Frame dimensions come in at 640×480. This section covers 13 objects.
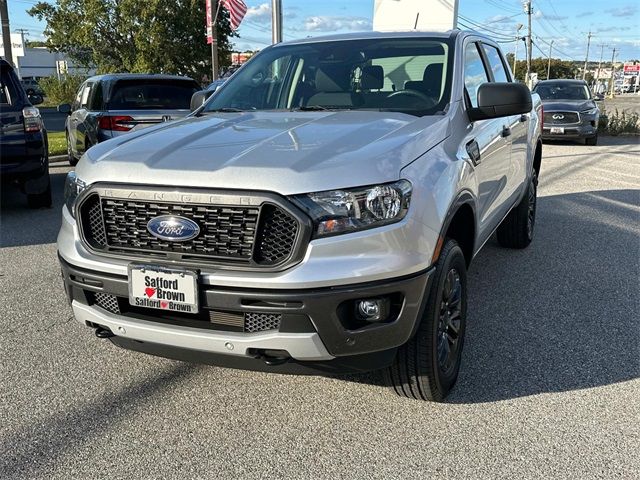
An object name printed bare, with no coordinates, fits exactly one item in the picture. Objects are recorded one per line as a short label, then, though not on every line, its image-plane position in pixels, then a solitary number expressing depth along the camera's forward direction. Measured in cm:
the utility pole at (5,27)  1656
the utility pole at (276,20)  1342
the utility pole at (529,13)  5598
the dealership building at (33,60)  7225
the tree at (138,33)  2845
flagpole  1566
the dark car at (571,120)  1487
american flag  1542
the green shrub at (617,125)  1800
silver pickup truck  238
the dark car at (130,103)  862
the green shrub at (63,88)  3053
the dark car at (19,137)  681
